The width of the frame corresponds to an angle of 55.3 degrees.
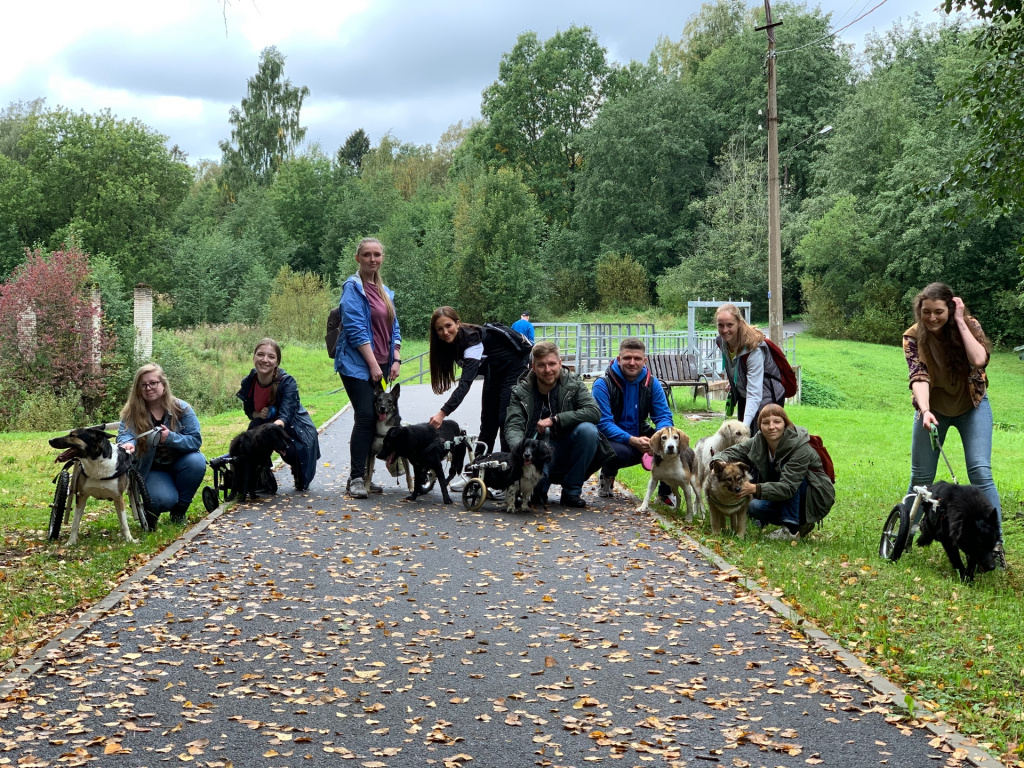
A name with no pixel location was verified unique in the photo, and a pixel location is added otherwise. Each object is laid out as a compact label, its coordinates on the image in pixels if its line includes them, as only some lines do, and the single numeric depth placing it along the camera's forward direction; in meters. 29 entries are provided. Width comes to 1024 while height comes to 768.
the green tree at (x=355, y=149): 83.19
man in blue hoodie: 9.39
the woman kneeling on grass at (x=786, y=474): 7.73
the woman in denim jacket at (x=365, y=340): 9.28
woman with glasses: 8.10
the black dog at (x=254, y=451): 9.05
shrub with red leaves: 23.48
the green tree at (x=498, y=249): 56.38
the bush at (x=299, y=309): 45.53
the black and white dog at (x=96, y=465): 7.17
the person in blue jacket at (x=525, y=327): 22.05
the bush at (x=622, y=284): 59.06
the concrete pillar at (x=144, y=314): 28.98
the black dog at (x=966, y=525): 6.36
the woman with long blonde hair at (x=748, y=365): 8.19
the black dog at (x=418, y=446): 8.95
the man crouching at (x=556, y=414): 9.02
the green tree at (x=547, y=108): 67.31
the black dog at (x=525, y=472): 8.65
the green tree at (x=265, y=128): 69.25
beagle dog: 8.50
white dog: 8.22
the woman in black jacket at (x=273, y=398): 9.37
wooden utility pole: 21.55
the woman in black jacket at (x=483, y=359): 9.28
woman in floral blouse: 6.81
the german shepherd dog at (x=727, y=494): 7.56
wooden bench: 19.11
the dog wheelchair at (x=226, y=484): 9.13
